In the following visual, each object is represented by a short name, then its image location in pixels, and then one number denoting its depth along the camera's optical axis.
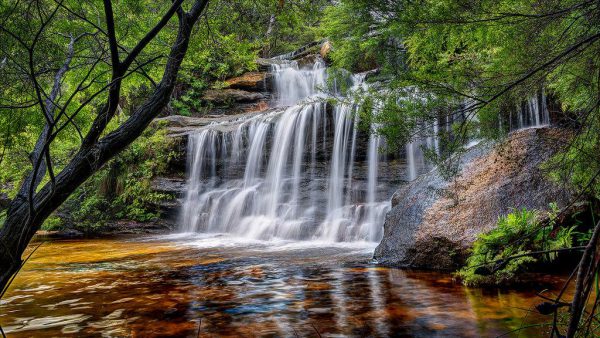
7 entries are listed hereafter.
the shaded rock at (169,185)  16.67
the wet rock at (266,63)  23.59
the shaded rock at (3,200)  21.11
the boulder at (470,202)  6.29
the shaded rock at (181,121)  18.86
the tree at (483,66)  3.58
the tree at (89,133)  2.66
